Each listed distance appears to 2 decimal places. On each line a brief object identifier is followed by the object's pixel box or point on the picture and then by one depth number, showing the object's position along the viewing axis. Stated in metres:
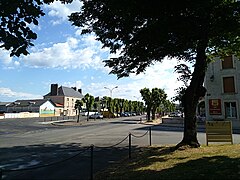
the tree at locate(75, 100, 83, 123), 47.59
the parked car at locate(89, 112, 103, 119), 62.67
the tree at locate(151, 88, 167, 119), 49.00
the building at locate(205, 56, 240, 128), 30.69
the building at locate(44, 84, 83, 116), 96.49
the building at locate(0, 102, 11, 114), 92.69
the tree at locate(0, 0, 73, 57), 4.16
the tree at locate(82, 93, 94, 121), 49.41
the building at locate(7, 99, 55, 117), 82.31
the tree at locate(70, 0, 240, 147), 9.03
